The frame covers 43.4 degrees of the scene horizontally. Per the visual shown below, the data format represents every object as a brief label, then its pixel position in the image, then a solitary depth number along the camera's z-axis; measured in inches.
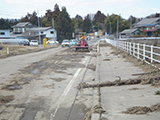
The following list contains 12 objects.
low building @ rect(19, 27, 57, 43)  3009.4
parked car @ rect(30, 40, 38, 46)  2099.9
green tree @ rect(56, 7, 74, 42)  3000.5
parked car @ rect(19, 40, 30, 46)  2015.4
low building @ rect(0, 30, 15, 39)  2949.1
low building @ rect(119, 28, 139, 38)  3260.3
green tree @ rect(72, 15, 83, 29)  6450.3
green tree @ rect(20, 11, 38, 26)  4466.0
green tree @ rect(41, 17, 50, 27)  4800.4
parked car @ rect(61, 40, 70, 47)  1847.4
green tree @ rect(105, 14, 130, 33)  4146.2
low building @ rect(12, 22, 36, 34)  3391.7
